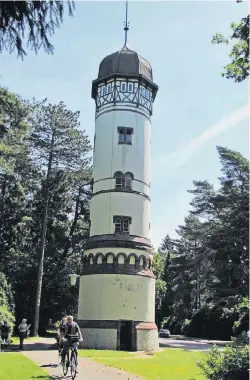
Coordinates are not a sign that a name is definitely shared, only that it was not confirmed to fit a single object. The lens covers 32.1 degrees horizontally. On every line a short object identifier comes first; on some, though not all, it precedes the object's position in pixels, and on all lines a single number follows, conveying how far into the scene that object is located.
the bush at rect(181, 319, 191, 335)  53.17
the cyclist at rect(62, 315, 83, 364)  12.51
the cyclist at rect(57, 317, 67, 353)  13.23
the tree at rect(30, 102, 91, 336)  38.09
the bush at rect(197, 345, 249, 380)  8.59
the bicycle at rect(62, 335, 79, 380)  11.63
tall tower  26.78
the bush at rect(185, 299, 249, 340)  38.70
